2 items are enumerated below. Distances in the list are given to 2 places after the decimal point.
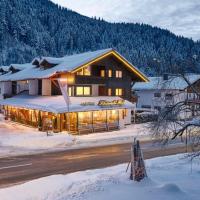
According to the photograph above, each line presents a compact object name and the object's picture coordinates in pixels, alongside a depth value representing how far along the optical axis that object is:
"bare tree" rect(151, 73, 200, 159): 14.39
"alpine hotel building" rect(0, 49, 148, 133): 40.12
